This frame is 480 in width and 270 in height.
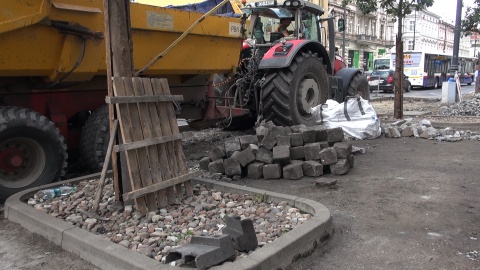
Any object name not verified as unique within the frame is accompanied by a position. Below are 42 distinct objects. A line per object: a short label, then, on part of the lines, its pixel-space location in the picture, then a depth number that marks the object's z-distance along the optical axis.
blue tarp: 7.36
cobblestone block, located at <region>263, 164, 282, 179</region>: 5.57
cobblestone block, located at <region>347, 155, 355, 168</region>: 5.95
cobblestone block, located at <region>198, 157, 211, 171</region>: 5.97
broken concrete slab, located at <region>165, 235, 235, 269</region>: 2.85
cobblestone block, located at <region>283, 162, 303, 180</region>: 5.55
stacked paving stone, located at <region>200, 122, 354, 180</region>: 5.61
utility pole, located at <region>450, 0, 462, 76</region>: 16.01
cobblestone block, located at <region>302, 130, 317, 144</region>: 5.88
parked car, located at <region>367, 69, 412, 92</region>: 28.31
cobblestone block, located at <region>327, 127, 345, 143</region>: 6.06
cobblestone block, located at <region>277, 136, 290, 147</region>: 5.68
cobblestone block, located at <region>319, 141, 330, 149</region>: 5.86
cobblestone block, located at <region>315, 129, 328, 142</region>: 6.02
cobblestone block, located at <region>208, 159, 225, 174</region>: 5.74
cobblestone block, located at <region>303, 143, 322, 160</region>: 5.71
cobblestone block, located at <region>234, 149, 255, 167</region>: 5.67
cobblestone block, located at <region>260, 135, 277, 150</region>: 5.68
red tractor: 7.59
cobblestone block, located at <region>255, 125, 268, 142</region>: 5.80
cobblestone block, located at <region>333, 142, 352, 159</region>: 5.79
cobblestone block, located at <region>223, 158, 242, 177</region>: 5.65
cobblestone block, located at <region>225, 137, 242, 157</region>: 5.84
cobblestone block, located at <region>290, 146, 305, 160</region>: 5.78
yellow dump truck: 4.58
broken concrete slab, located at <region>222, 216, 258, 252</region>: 3.18
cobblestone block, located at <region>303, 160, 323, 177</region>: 5.62
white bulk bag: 8.34
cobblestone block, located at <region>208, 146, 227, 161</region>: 5.87
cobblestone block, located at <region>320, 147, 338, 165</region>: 5.68
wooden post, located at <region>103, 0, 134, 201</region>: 4.18
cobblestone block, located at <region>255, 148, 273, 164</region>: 5.64
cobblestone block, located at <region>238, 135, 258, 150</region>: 5.84
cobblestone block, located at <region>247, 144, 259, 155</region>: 5.71
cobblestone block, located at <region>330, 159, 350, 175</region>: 5.69
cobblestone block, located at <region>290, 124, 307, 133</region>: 6.11
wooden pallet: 4.02
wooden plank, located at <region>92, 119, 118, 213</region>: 4.07
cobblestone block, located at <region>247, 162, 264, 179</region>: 5.65
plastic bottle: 4.56
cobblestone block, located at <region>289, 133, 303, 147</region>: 5.79
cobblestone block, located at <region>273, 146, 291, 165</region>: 5.57
